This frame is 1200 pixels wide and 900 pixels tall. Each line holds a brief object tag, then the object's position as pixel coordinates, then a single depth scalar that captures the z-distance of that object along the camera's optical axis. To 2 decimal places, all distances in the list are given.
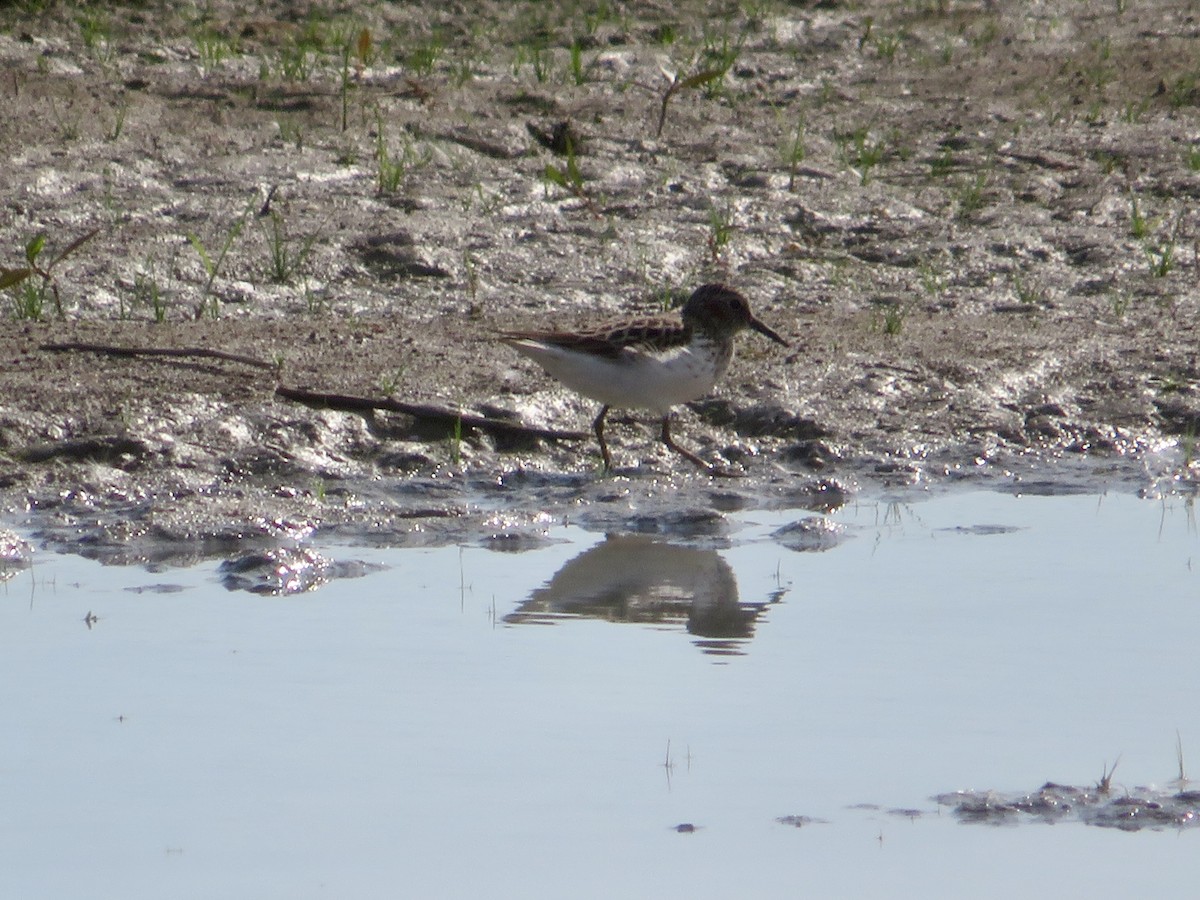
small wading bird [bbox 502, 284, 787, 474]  13.04
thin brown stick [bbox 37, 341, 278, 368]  14.12
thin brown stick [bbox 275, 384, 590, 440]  13.69
